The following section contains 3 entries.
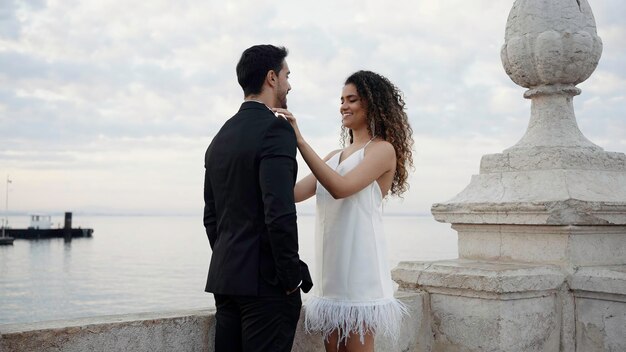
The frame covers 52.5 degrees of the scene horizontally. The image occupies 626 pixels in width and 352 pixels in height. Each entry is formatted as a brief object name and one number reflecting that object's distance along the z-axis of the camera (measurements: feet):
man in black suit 7.51
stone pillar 11.82
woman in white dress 9.07
